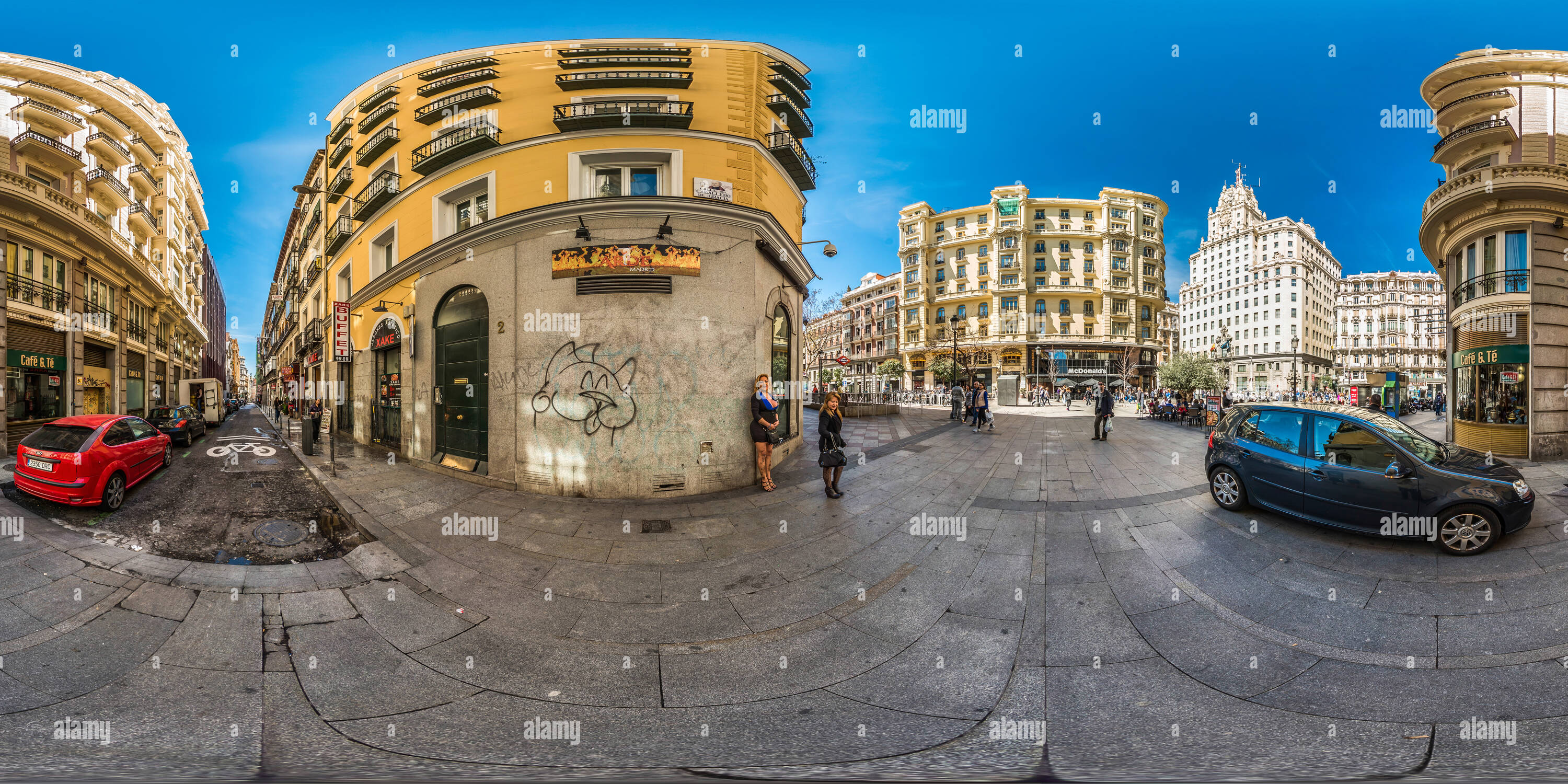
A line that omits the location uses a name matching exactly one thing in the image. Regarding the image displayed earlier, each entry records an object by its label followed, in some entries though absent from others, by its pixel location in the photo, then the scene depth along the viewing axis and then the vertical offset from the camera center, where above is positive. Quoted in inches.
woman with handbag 322.0 -34.7
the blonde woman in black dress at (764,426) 355.9 -25.7
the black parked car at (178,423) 645.9 -43.1
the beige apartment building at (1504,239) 431.2 +130.0
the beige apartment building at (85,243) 643.5 +218.2
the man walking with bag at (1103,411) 580.4 -25.2
